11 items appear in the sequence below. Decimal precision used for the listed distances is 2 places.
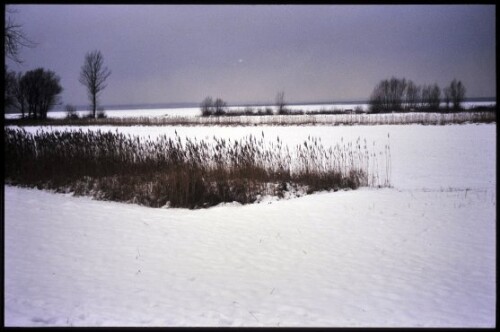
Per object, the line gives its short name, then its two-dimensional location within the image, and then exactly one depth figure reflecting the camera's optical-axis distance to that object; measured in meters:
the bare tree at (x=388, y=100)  40.76
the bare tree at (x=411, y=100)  39.32
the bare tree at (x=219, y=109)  47.92
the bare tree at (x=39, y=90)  24.52
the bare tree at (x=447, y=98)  33.68
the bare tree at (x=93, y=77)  40.28
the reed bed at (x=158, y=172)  8.79
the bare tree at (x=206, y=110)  50.86
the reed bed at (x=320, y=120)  26.53
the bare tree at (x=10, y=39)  12.25
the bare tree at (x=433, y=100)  37.78
